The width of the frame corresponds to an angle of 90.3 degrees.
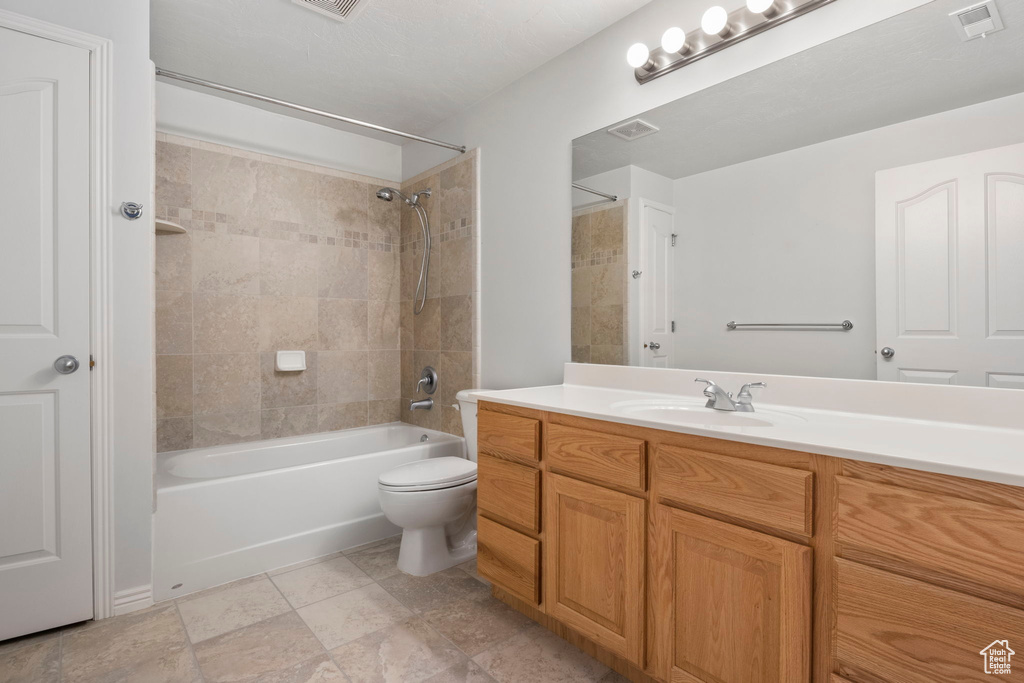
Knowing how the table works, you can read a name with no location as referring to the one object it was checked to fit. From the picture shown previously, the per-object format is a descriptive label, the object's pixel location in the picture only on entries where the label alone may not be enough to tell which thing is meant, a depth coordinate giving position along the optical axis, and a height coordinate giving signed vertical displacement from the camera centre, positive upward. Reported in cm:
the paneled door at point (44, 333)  168 +4
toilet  212 -71
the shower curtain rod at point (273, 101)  203 +104
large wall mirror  124 +37
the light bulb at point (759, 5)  156 +103
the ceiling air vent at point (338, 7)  193 +129
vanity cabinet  85 -47
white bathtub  202 -73
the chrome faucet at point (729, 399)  154 -18
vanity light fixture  157 +102
